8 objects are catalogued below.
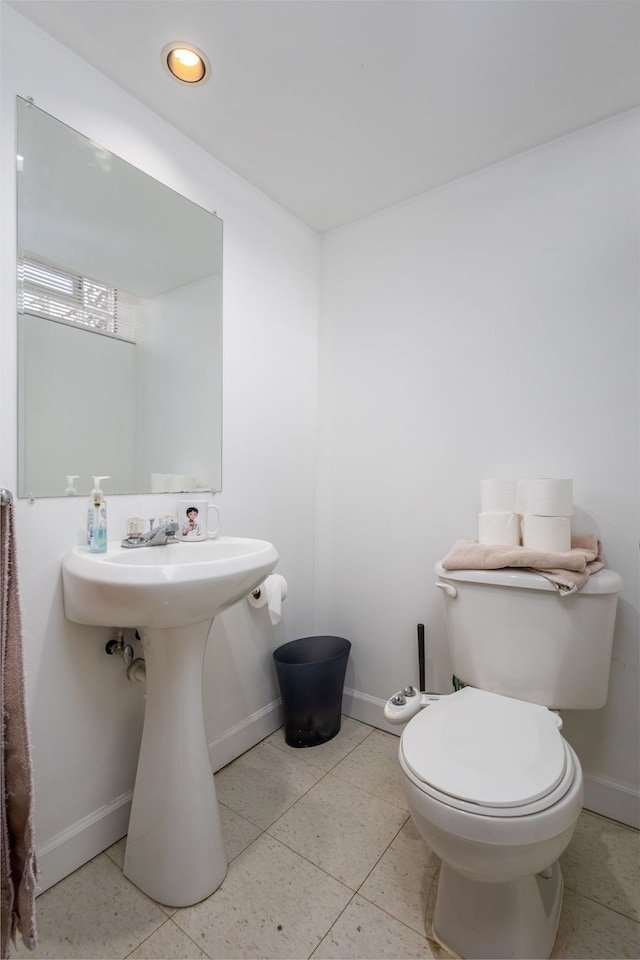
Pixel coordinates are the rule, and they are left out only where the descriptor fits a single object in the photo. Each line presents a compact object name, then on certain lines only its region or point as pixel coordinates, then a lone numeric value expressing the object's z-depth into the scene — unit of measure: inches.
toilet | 33.7
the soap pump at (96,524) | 46.8
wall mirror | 44.9
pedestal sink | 41.1
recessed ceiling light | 47.2
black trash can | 66.1
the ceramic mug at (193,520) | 55.7
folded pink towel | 48.4
